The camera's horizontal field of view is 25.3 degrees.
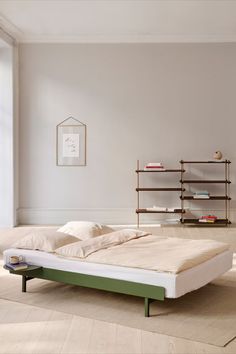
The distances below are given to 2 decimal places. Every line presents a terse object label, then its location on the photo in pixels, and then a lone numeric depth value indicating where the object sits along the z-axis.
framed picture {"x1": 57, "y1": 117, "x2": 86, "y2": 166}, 8.90
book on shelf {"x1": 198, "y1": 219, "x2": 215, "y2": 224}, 8.35
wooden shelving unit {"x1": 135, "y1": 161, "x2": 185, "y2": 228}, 8.38
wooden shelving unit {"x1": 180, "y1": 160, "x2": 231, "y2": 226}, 8.38
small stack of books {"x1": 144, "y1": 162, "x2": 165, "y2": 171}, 8.48
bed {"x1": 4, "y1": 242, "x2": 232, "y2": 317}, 3.87
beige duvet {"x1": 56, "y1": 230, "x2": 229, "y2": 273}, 4.04
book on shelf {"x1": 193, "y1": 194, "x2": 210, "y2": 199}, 8.38
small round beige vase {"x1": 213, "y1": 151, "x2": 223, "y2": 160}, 8.47
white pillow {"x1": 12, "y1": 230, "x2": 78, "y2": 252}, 4.62
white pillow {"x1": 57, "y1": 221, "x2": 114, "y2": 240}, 5.16
